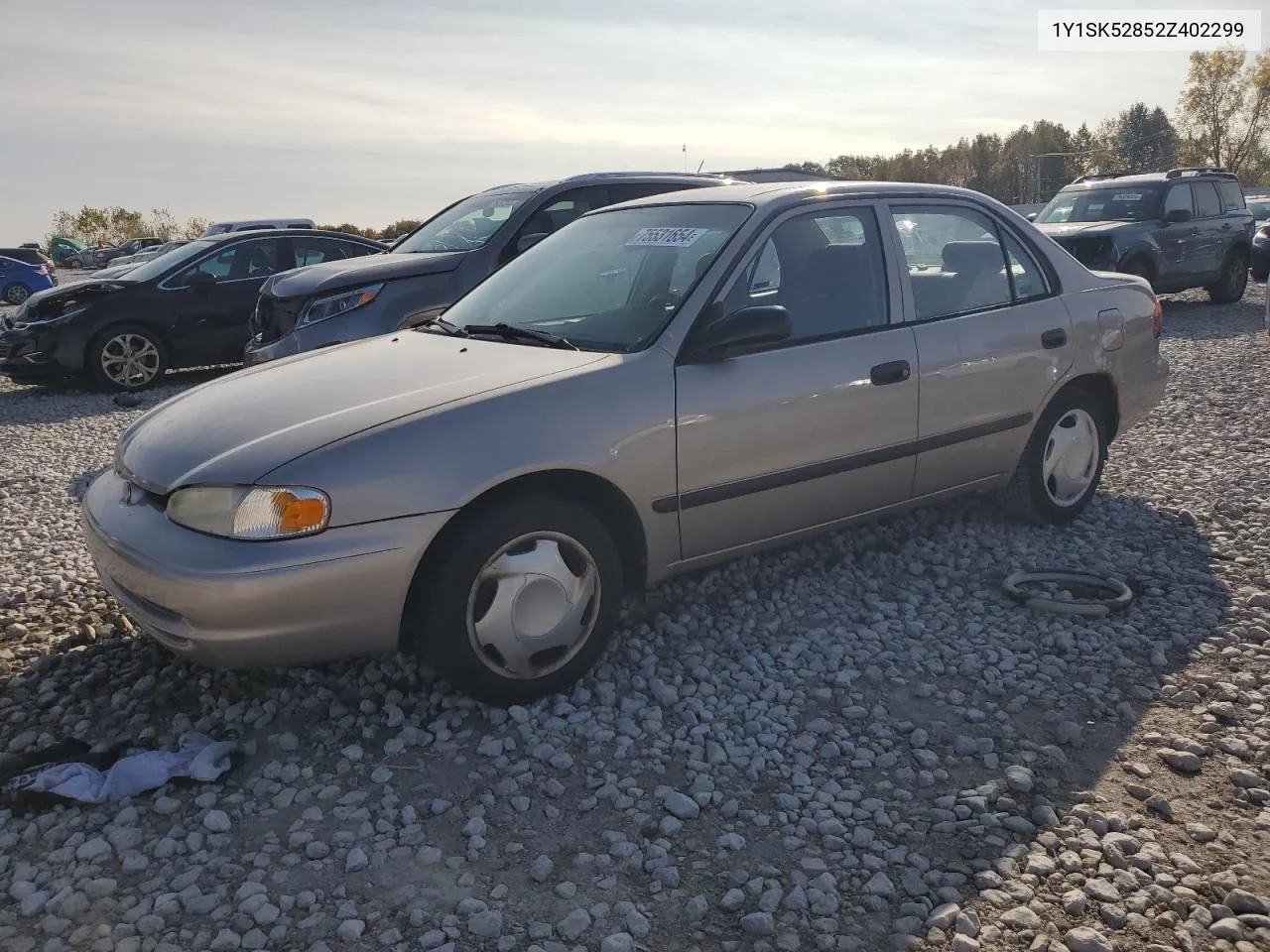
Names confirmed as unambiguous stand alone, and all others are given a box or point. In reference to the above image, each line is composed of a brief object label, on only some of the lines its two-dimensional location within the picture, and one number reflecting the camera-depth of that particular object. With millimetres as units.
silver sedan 3146
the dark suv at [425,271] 7430
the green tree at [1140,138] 74438
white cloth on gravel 3025
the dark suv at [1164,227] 13344
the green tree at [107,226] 74500
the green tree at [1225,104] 54562
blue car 23250
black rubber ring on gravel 4156
